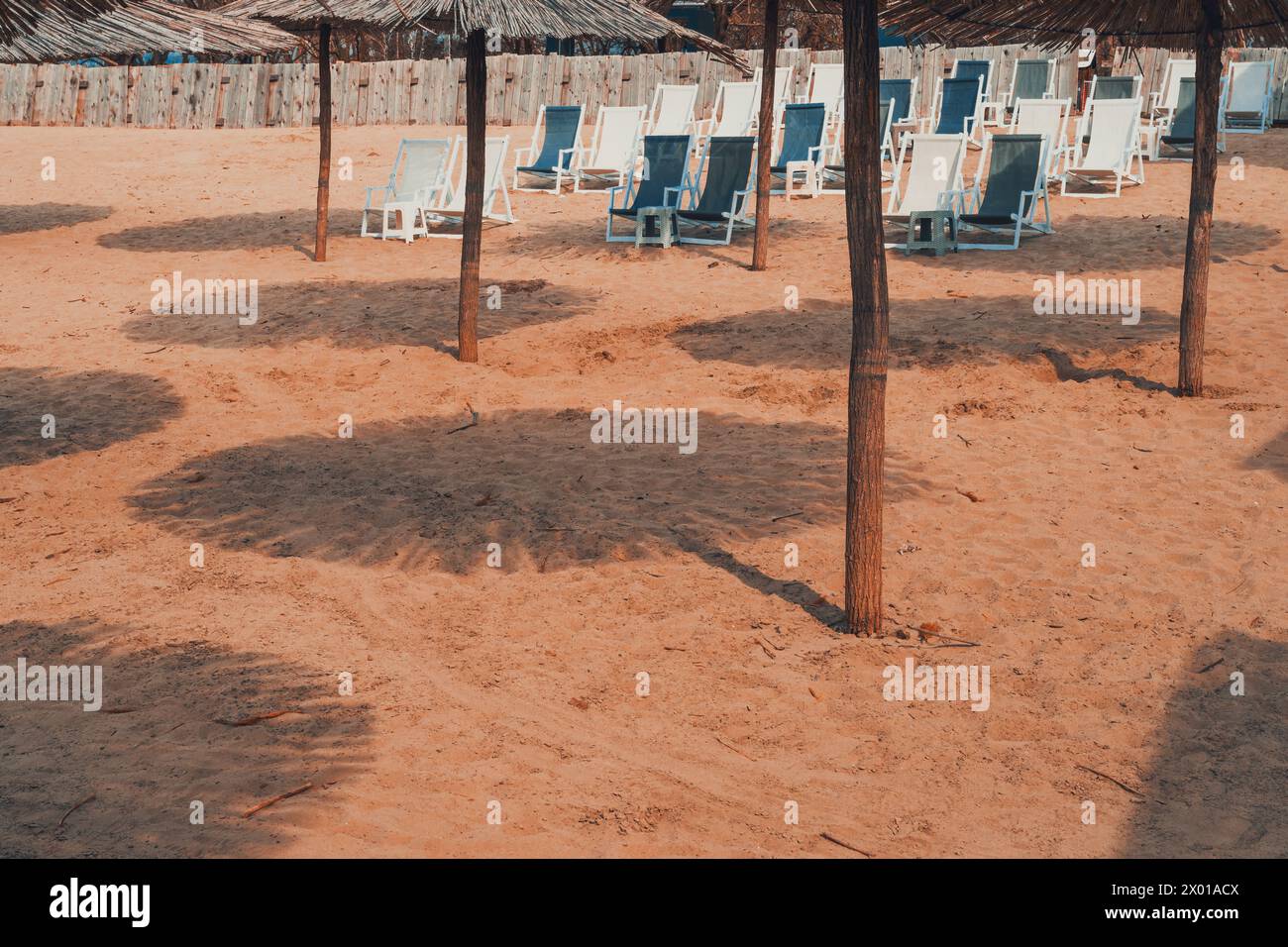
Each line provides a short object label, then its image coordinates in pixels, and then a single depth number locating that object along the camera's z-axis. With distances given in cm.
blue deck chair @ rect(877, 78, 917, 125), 1700
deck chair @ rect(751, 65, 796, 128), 1777
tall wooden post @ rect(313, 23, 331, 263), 1288
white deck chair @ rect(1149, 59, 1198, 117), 1828
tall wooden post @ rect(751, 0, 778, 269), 1134
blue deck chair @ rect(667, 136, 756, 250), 1309
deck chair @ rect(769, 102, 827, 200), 1480
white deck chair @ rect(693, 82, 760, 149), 1759
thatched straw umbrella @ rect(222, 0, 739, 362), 862
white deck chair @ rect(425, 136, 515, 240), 1403
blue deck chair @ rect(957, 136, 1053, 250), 1238
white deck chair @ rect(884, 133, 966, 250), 1257
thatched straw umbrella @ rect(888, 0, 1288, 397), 786
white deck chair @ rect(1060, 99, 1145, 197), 1441
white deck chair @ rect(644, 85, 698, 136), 1731
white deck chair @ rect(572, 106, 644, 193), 1617
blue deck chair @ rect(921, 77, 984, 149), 1647
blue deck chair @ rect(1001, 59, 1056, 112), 1816
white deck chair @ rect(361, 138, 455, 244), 1394
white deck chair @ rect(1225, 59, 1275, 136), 1794
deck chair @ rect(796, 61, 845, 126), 1827
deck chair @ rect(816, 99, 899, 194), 1578
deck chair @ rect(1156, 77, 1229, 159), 1609
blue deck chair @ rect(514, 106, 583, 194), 1617
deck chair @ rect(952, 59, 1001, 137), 1786
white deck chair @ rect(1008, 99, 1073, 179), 1495
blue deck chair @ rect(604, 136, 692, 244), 1312
